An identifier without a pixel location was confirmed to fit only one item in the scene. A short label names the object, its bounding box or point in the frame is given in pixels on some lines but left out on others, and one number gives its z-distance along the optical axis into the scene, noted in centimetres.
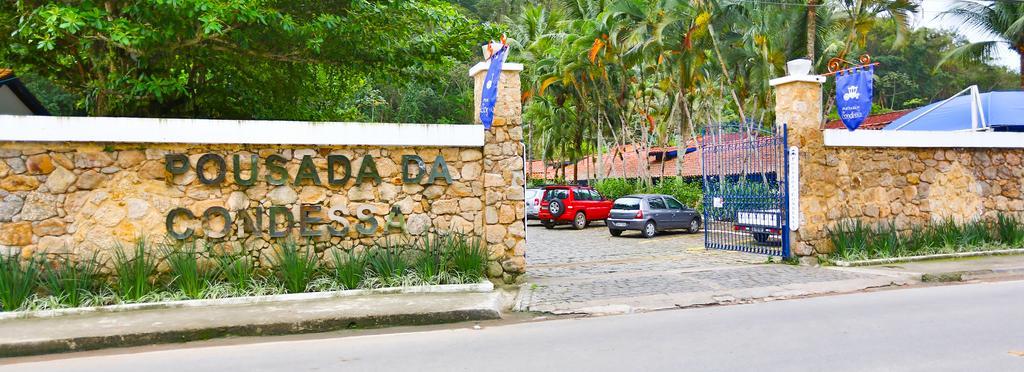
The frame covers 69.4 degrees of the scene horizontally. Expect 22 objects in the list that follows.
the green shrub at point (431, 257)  1045
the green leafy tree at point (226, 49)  999
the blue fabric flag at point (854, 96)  1321
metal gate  1392
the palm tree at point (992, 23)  2419
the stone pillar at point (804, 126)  1349
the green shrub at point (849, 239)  1359
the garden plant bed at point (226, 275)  884
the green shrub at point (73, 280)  884
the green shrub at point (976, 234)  1459
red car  2661
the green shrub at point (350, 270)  1004
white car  2811
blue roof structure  2053
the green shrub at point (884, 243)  1381
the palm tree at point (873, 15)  2025
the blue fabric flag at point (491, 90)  1062
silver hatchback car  2236
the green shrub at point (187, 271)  934
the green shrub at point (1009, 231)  1501
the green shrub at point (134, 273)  911
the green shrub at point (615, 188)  3172
